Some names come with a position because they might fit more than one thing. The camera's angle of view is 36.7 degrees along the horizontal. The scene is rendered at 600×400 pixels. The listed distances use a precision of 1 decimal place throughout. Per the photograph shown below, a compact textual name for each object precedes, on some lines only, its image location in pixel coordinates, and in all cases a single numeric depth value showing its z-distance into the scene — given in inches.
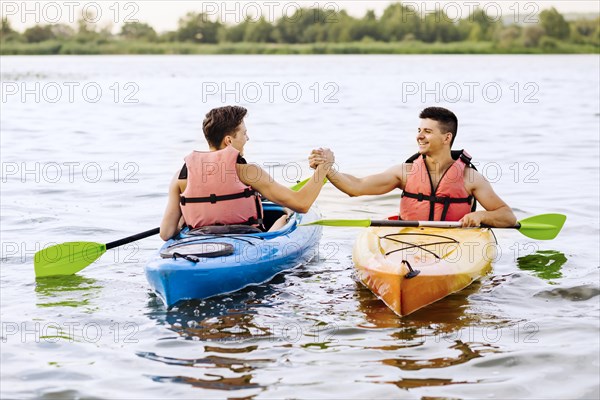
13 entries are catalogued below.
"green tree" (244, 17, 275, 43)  2249.0
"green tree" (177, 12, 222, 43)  2261.3
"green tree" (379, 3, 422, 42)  2235.5
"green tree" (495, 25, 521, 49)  2087.8
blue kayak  204.1
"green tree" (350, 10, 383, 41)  2348.7
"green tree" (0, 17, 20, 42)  2020.2
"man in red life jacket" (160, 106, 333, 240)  220.7
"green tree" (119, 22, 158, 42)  2272.1
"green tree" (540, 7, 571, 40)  2144.4
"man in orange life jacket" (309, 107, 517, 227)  236.7
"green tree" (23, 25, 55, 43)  2018.9
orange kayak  202.7
